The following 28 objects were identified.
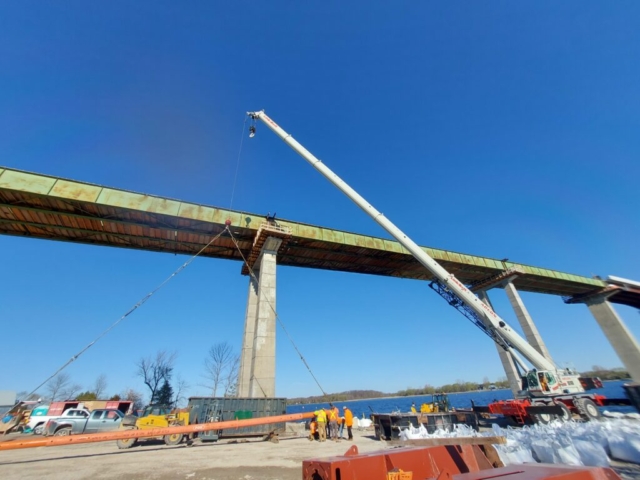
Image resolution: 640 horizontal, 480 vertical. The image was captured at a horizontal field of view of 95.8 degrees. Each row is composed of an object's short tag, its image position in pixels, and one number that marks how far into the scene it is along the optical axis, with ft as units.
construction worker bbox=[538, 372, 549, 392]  51.34
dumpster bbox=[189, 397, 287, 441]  49.14
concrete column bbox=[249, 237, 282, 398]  61.41
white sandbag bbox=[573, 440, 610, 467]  19.03
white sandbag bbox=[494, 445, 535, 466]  19.81
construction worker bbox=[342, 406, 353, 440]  44.11
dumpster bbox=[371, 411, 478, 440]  43.15
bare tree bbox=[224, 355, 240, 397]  165.78
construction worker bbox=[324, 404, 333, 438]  47.51
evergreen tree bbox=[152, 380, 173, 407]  185.50
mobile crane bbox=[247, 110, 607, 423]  49.52
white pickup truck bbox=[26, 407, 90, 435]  79.05
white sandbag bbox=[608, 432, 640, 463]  20.48
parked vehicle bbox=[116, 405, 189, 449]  42.23
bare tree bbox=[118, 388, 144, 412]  241.35
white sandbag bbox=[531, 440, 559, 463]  19.83
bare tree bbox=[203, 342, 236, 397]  179.94
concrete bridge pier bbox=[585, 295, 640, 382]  117.08
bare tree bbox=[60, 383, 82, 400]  261.11
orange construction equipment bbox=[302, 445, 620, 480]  6.84
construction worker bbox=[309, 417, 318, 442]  45.79
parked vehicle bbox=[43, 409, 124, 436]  56.18
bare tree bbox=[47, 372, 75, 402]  253.79
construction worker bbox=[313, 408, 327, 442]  44.62
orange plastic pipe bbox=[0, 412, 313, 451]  31.30
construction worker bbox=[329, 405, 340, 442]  46.12
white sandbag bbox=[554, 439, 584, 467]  19.13
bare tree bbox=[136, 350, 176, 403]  193.06
